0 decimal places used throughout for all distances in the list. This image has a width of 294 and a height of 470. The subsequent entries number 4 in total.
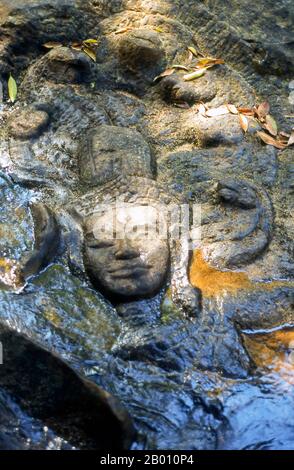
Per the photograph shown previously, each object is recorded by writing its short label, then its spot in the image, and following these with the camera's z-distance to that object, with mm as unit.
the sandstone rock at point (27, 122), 4285
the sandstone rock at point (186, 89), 4684
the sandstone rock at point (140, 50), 4746
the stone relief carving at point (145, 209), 3078
